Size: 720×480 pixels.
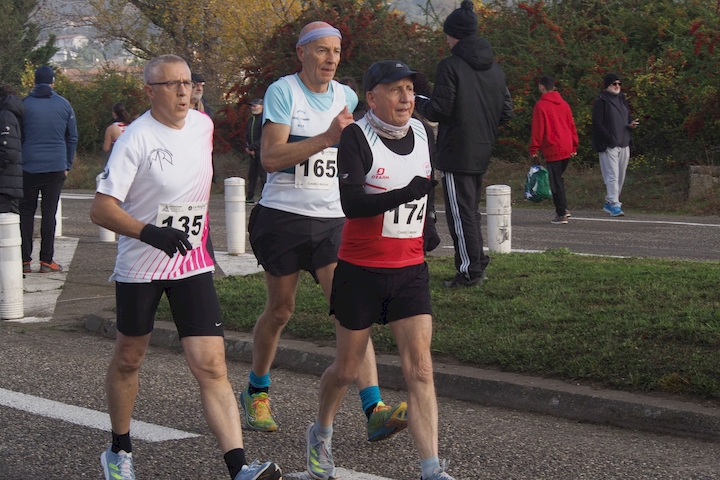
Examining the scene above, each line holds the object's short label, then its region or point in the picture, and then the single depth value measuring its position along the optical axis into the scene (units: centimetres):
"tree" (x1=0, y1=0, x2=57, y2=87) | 4853
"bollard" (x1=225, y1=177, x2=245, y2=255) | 1255
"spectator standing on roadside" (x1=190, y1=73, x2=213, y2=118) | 1114
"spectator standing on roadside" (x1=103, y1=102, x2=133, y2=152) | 1443
